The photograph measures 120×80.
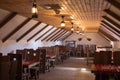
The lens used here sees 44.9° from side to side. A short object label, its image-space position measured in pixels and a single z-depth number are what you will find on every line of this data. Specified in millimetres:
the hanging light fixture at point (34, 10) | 3584
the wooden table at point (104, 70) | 3974
